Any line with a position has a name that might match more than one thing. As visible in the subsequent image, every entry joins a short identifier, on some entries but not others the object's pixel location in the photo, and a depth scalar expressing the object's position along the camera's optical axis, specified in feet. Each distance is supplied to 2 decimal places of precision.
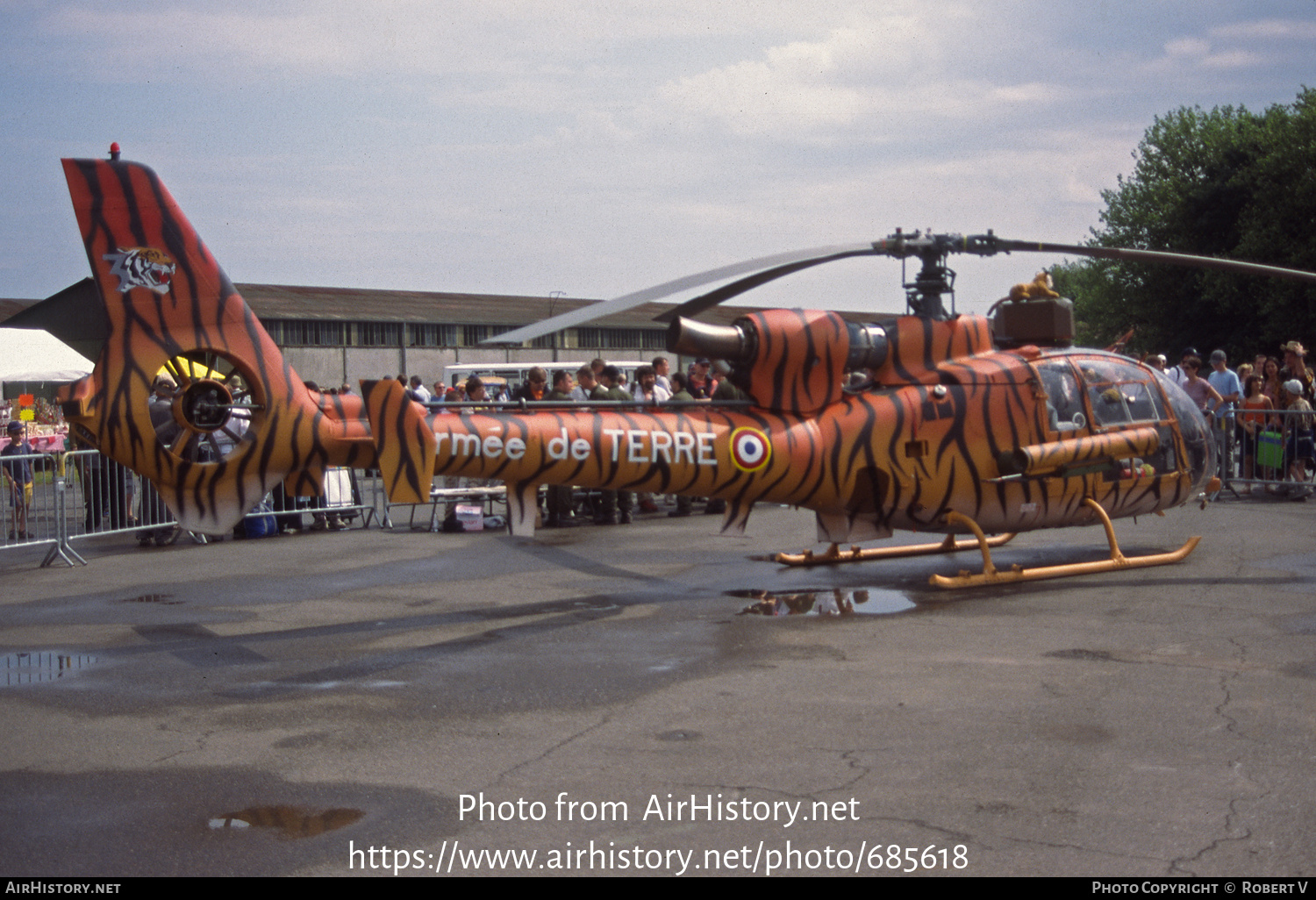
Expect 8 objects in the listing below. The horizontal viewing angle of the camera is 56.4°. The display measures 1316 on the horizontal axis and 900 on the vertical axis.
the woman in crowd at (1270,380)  64.03
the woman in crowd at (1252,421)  62.08
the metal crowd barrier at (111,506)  48.93
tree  148.25
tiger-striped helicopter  28.04
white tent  129.29
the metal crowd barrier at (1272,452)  59.62
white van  113.09
